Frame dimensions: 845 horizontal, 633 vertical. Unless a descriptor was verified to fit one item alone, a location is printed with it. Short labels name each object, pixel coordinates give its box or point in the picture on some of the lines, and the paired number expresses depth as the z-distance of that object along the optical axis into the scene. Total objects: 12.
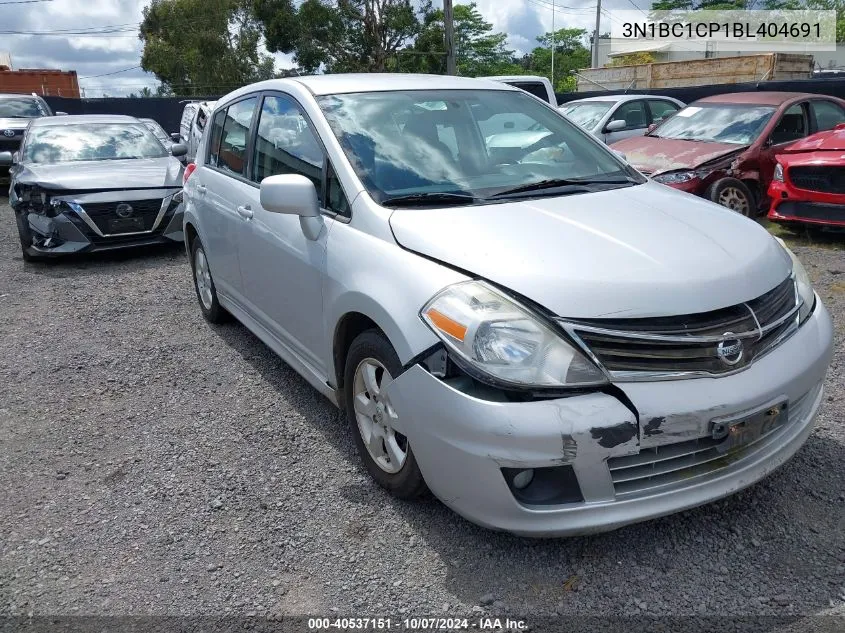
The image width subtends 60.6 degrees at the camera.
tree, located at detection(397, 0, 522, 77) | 48.31
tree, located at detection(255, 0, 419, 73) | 31.28
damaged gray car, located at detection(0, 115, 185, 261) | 7.47
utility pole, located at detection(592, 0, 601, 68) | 43.98
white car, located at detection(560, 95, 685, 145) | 11.49
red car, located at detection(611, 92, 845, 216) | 7.79
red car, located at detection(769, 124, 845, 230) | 6.88
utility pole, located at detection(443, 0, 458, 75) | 24.66
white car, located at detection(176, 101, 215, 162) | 12.62
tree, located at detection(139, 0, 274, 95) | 42.25
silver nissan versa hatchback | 2.34
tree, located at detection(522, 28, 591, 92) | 61.83
